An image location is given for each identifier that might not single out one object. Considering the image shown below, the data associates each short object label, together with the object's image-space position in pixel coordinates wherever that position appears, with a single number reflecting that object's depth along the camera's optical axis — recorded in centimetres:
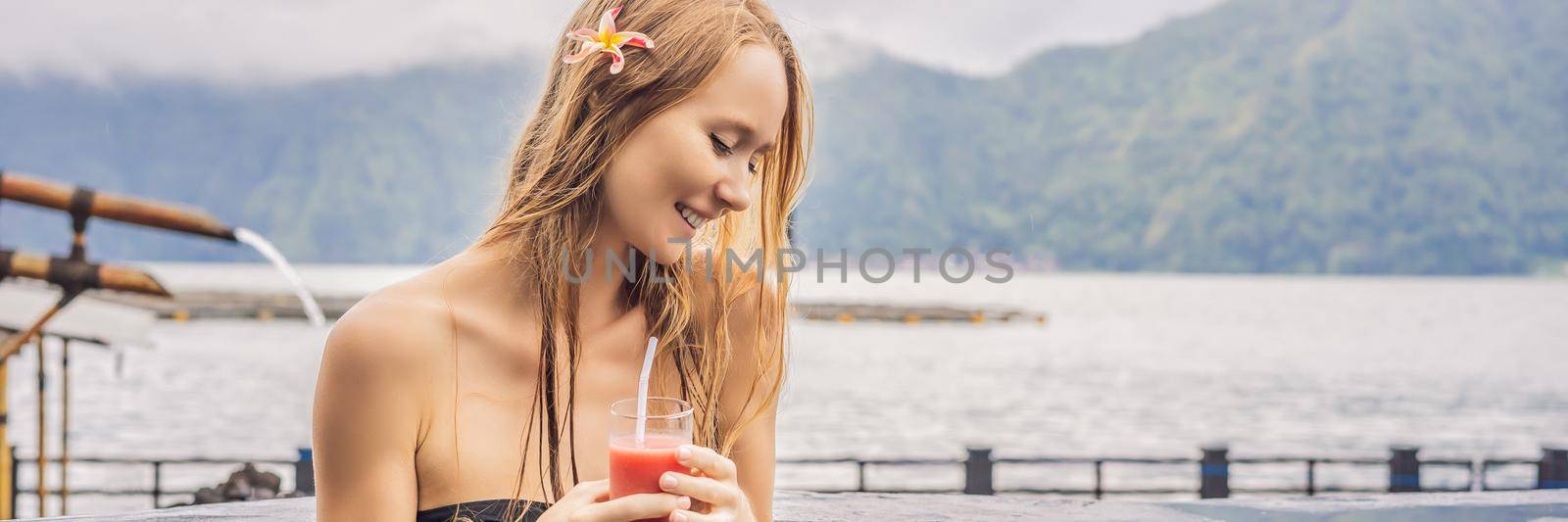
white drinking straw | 143
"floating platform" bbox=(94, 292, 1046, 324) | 7925
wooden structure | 339
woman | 149
